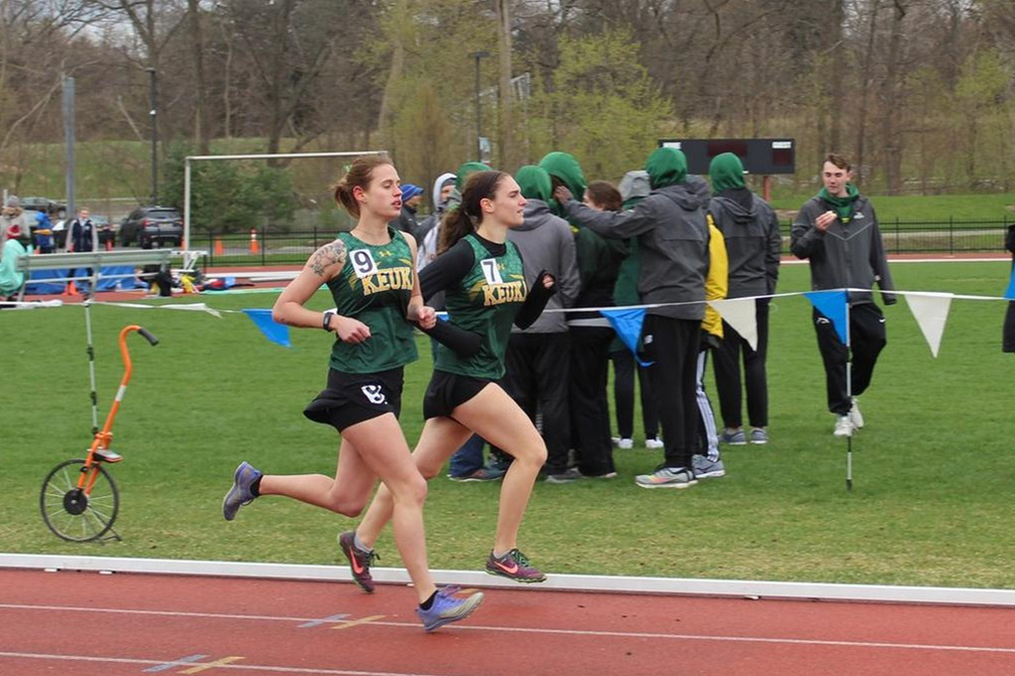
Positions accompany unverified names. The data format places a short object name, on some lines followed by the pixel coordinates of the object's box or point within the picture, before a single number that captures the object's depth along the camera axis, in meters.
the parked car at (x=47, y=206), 96.44
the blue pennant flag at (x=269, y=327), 15.55
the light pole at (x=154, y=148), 95.19
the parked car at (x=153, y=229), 89.96
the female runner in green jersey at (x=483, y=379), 11.95
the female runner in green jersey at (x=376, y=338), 11.10
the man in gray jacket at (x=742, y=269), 18.93
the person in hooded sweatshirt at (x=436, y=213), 20.02
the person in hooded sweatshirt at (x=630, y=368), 16.93
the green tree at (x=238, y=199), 93.23
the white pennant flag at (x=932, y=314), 15.81
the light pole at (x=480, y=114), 88.48
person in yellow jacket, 17.39
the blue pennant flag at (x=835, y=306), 16.48
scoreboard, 82.38
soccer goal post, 58.16
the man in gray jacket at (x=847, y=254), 18.89
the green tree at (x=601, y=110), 92.46
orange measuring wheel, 14.26
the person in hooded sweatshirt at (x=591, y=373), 17.27
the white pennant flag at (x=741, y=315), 16.72
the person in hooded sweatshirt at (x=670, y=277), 16.27
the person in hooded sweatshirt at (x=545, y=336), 16.45
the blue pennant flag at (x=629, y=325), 16.37
